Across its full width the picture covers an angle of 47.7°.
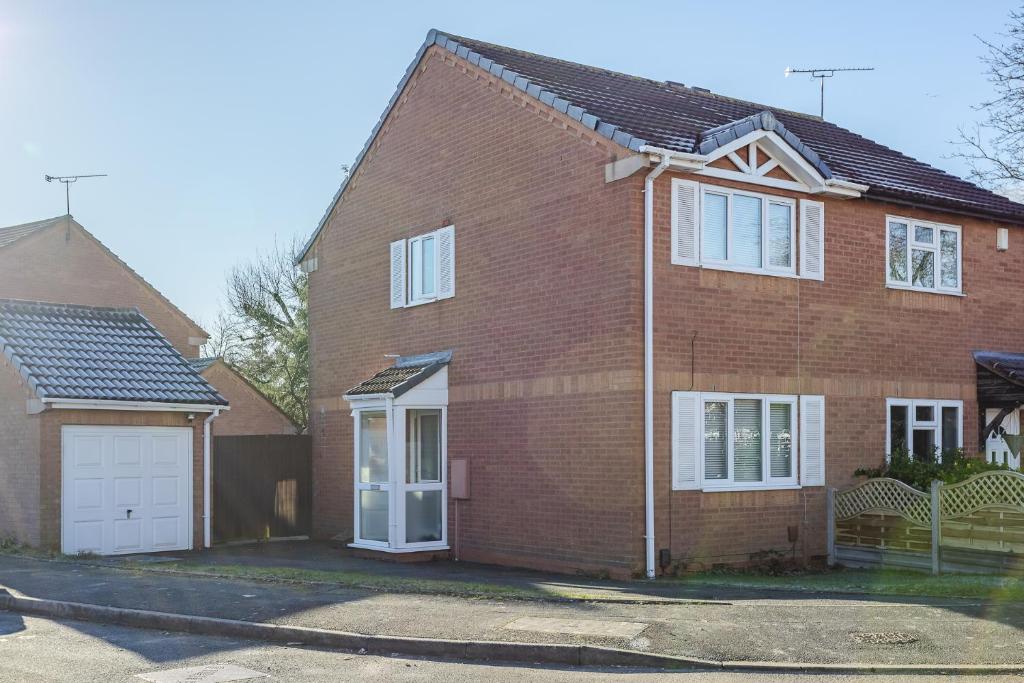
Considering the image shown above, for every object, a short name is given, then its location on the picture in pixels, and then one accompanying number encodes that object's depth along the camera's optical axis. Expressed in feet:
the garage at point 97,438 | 61.36
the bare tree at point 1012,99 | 58.08
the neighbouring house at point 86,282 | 104.42
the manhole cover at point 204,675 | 30.89
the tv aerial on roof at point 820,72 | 82.33
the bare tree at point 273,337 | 146.92
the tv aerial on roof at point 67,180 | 108.58
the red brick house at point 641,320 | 51.98
